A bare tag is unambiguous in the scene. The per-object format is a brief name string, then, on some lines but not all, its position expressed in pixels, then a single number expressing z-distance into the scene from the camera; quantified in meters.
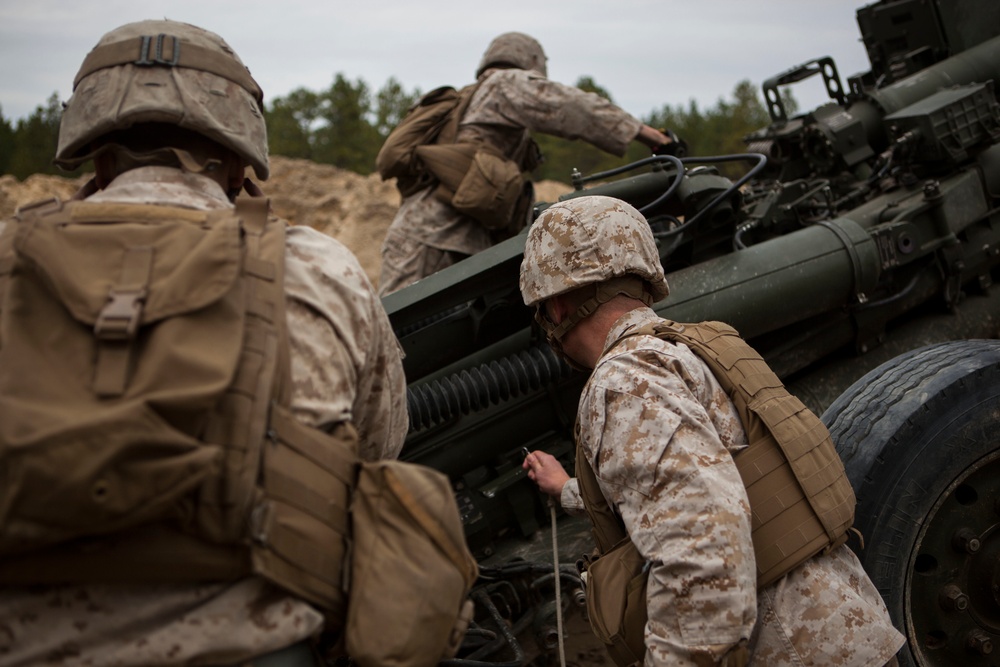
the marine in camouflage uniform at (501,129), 4.63
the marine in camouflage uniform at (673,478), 1.95
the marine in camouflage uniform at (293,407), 1.56
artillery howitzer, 2.84
